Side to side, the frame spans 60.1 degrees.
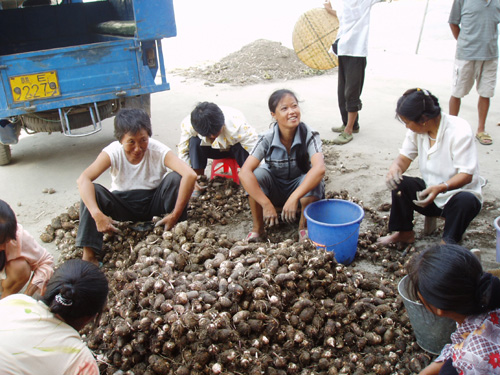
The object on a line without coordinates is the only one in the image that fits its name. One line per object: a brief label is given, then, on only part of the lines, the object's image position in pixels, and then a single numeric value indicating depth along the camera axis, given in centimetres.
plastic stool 432
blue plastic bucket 286
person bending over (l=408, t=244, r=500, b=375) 160
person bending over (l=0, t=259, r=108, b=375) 154
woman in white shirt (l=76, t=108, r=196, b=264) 316
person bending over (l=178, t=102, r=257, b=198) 369
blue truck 453
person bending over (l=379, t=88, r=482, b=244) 273
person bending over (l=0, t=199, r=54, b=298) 249
